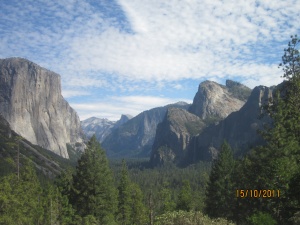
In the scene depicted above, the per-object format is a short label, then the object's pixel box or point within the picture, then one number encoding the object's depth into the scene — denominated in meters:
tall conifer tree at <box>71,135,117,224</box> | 45.00
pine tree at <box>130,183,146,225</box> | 55.38
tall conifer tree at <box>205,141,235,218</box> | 51.81
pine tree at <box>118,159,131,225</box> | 54.51
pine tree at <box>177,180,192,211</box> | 63.50
